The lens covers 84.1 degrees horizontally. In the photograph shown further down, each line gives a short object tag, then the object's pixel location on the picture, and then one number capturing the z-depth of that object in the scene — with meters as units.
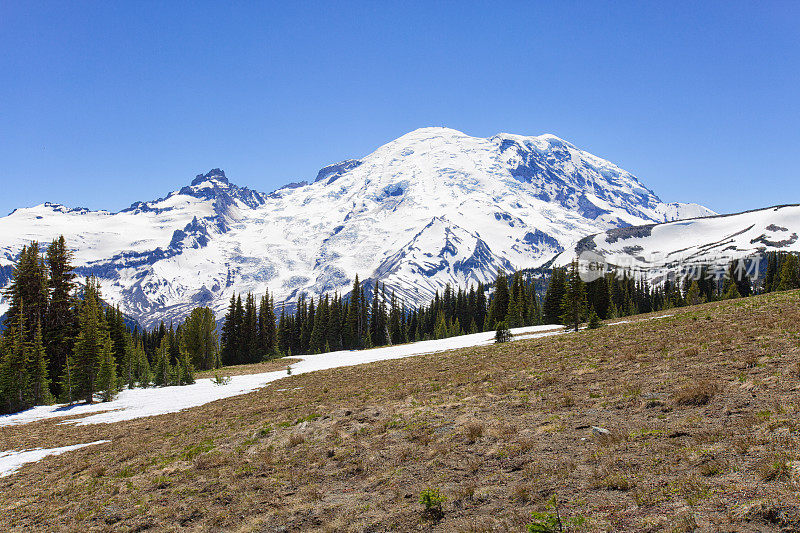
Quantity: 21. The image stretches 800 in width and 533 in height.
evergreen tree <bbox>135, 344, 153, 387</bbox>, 72.46
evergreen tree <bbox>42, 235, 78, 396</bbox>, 46.75
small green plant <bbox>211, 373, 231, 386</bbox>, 44.38
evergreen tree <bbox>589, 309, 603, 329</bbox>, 42.41
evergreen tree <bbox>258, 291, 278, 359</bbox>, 94.69
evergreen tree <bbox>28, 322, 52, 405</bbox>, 39.38
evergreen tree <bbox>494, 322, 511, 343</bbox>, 45.81
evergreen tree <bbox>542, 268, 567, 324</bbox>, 82.06
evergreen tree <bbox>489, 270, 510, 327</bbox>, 97.12
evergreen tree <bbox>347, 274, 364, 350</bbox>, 103.81
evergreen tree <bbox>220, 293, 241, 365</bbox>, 94.56
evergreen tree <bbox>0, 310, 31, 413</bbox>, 36.81
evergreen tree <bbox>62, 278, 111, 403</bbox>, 40.47
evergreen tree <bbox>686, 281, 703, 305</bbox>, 105.29
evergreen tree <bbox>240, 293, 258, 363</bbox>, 93.06
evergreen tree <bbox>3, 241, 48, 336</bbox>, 46.09
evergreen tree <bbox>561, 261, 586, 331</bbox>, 46.16
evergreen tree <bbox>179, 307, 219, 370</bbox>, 78.69
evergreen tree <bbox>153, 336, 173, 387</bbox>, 53.06
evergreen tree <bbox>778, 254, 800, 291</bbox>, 80.00
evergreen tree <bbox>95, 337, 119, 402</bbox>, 40.19
